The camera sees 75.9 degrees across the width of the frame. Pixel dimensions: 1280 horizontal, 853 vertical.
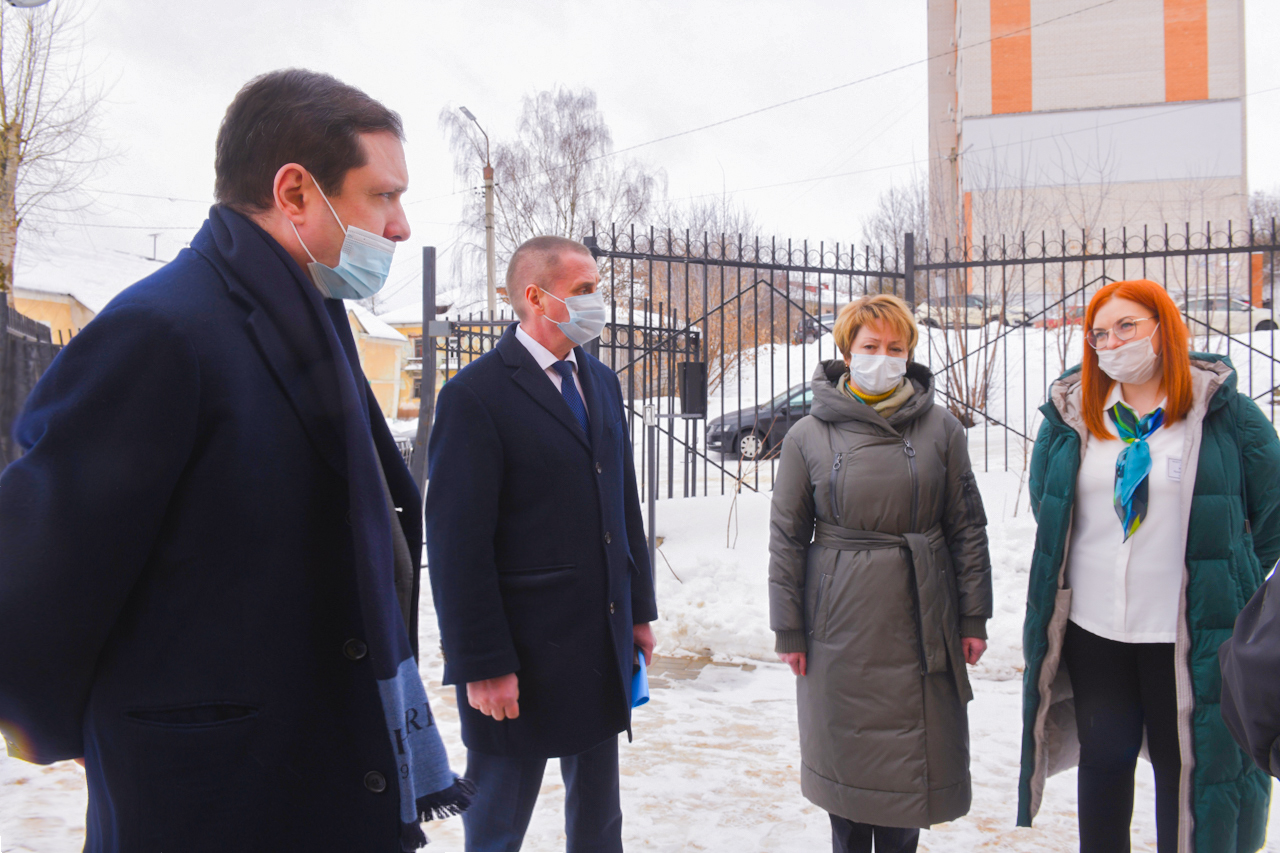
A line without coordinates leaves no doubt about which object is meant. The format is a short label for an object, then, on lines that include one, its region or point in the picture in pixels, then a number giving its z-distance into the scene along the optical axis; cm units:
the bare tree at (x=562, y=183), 2683
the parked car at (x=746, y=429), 1282
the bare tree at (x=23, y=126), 1473
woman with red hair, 227
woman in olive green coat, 244
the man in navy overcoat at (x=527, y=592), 211
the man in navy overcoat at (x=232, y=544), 104
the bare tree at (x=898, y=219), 1493
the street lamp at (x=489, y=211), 2006
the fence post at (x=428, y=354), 598
